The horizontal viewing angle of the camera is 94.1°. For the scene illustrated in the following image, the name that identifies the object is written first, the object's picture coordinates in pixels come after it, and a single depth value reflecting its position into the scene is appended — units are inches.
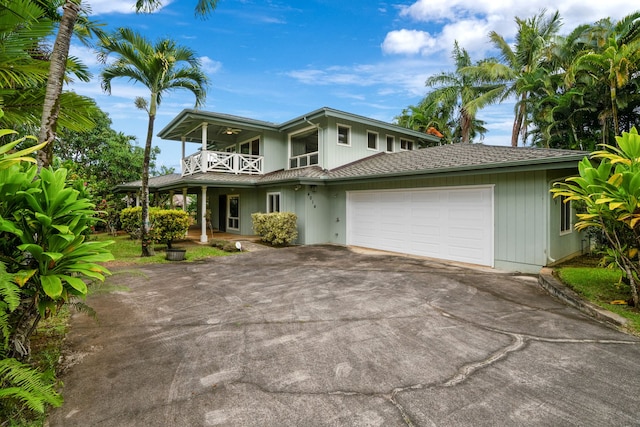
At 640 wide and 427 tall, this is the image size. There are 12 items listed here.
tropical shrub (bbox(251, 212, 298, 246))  484.4
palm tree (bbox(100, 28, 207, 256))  346.9
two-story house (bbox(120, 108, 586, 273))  307.3
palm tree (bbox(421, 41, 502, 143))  910.9
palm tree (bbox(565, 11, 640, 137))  566.3
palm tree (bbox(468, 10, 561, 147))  855.7
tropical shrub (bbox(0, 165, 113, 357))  93.4
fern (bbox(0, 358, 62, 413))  79.9
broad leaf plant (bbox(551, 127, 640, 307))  164.9
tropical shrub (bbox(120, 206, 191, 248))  439.2
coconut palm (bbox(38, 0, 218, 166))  162.4
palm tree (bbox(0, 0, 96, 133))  147.9
